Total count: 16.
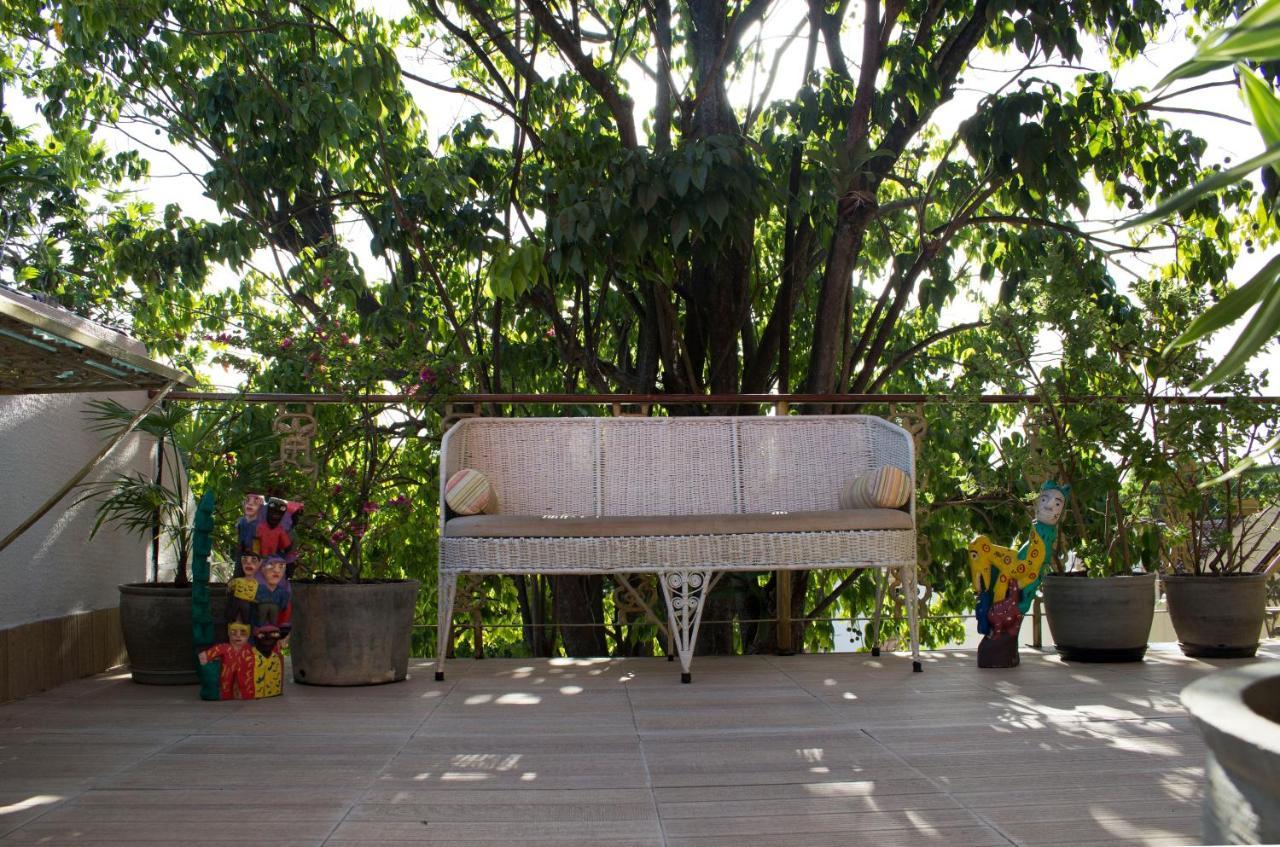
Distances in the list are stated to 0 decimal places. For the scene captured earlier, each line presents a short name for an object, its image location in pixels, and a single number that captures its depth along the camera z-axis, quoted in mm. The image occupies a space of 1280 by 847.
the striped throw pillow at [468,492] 3855
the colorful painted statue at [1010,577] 3875
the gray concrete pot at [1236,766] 715
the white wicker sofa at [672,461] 4402
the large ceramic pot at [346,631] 3492
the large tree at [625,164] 4309
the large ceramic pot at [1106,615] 3936
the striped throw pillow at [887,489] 3898
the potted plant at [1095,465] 3957
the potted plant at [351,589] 3504
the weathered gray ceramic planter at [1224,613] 4043
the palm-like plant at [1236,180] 667
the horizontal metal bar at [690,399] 4047
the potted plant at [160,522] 3482
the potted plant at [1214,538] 3967
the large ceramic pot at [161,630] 3473
